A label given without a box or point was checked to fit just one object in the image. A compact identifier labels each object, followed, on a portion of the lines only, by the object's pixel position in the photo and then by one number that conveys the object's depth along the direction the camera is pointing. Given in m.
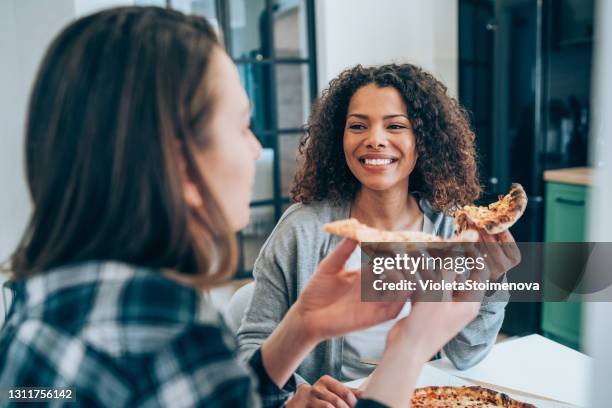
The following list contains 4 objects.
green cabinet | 2.43
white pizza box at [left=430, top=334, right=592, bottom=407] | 0.94
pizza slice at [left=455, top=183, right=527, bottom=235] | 0.88
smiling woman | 1.20
